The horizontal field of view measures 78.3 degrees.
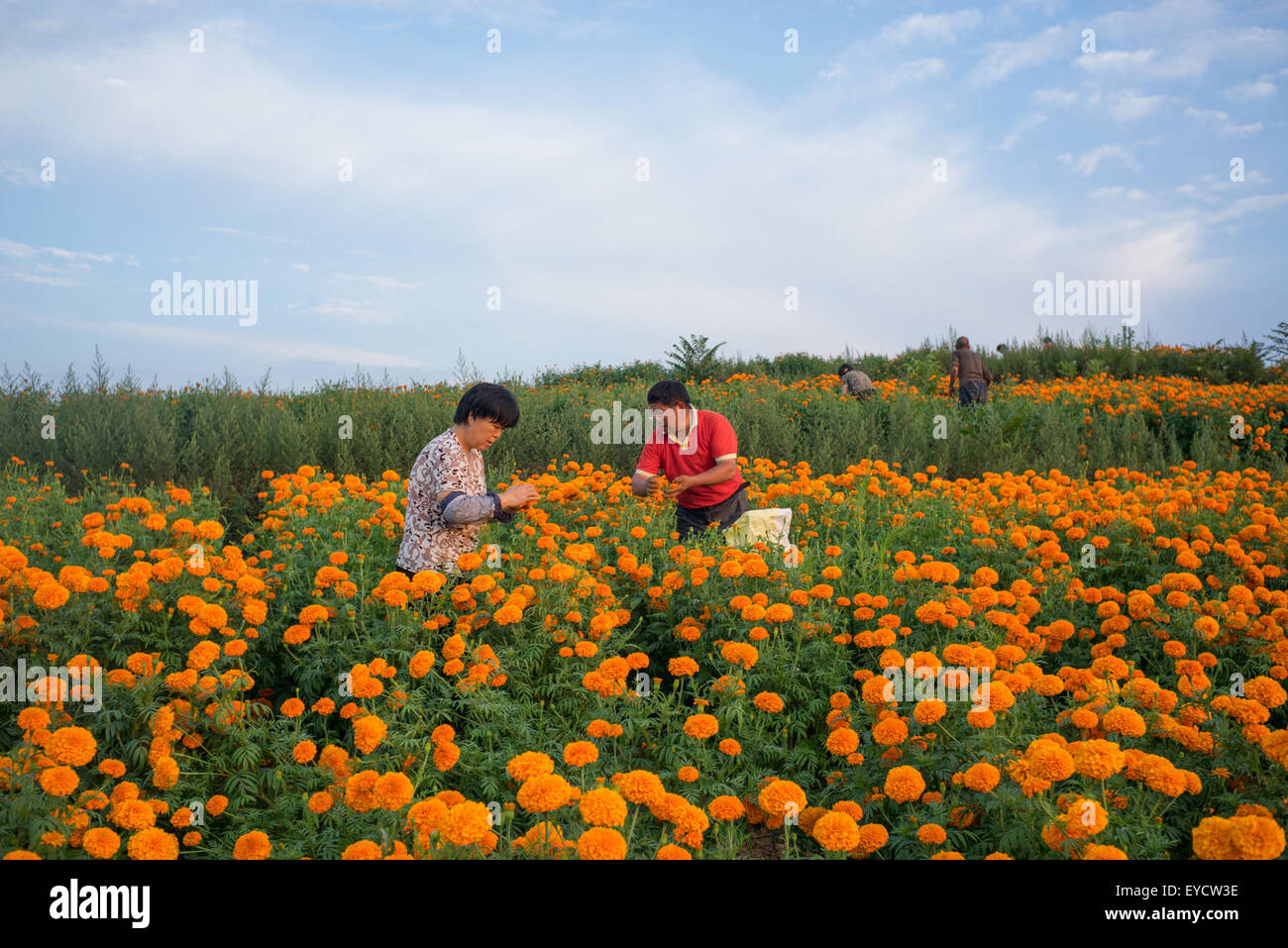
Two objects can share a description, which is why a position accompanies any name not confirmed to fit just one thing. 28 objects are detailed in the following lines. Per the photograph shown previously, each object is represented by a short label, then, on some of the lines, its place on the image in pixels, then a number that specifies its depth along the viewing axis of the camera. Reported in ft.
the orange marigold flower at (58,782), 7.30
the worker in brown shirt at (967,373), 48.12
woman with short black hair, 13.20
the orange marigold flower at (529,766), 7.25
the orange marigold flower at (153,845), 7.13
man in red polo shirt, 18.75
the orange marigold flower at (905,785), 8.18
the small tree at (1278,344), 52.95
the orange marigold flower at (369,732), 8.32
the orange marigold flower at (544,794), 6.50
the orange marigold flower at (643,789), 7.22
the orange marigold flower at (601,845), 6.08
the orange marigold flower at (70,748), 7.78
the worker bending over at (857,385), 46.85
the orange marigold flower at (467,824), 6.30
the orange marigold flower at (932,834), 7.73
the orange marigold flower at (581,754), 7.88
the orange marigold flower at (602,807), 6.59
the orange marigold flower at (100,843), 7.09
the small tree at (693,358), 63.62
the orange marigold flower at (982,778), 7.80
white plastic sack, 16.65
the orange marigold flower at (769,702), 10.45
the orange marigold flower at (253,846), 7.51
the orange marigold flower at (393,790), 7.04
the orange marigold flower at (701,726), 9.06
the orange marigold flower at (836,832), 7.13
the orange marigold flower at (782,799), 7.88
